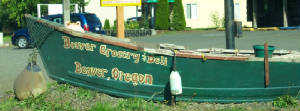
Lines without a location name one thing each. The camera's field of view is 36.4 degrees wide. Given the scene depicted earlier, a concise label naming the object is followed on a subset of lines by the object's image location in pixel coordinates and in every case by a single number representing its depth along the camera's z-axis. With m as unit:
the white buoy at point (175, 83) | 7.39
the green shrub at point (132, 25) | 32.73
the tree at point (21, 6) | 37.44
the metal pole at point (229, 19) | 9.60
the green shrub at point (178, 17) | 33.53
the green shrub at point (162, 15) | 33.53
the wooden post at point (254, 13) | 32.39
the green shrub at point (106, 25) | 35.19
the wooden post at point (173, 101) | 7.76
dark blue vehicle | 22.48
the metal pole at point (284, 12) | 31.11
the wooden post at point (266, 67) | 7.71
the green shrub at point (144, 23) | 33.97
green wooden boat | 7.74
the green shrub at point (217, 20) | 35.38
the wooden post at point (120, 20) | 10.30
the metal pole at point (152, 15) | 36.04
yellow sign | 10.23
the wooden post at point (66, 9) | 12.74
